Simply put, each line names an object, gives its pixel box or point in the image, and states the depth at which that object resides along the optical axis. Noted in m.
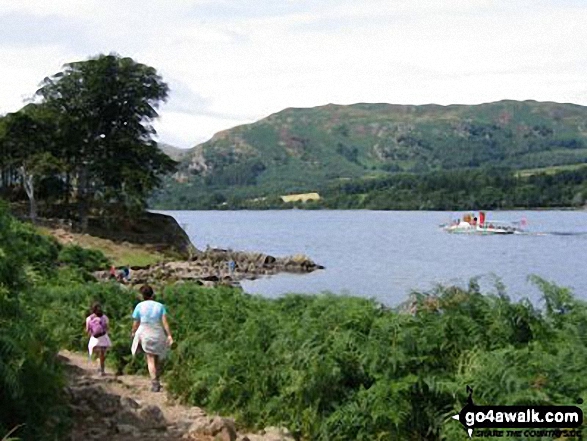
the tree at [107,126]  64.12
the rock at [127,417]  10.55
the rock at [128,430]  9.98
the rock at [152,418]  10.55
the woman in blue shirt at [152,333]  13.82
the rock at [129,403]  11.14
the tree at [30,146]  60.56
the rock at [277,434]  10.52
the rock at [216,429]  9.70
